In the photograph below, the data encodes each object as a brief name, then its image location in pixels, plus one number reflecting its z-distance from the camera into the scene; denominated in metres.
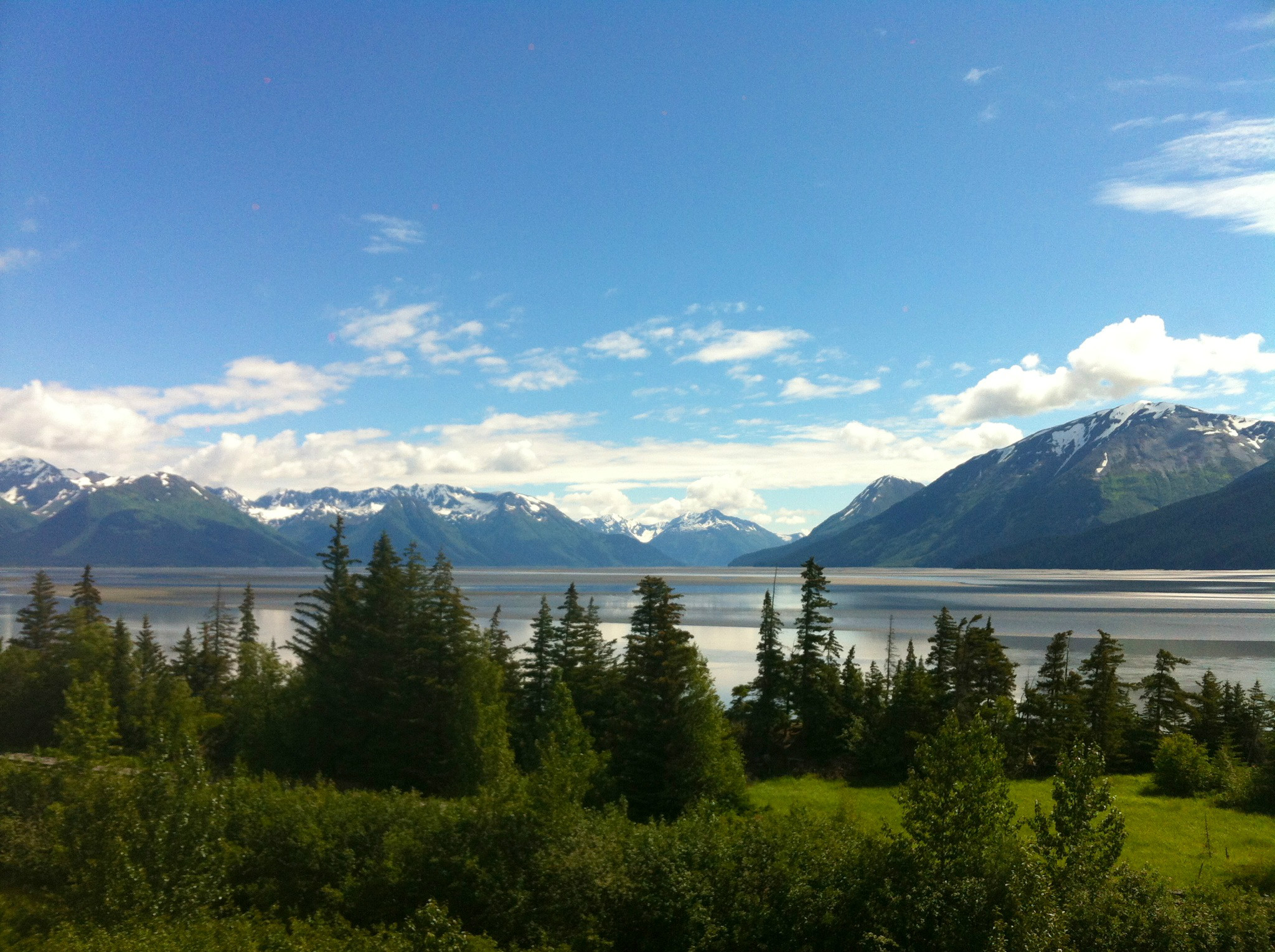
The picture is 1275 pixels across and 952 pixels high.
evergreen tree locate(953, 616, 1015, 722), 57.97
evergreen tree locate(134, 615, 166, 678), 77.00
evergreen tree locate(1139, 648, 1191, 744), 59.22
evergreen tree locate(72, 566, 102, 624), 82.75
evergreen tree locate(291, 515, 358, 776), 53.88
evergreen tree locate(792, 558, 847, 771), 60.91
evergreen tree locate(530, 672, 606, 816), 34.75
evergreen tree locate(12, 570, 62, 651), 81.75
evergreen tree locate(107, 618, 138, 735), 69.25
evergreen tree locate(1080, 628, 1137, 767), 56.00
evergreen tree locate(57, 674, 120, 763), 42.00
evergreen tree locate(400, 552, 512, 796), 49.34
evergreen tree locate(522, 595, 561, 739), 59.34
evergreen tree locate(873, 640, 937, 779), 56.28
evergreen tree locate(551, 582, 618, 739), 58.16
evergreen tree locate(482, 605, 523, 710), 61.94
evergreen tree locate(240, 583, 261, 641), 84.69
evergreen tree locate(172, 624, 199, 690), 78.94
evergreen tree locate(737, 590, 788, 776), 61.47
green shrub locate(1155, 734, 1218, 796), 50.75
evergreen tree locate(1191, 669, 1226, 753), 59.06
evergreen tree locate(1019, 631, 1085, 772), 54.59
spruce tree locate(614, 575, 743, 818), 47.97
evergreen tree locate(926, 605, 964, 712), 58.06
